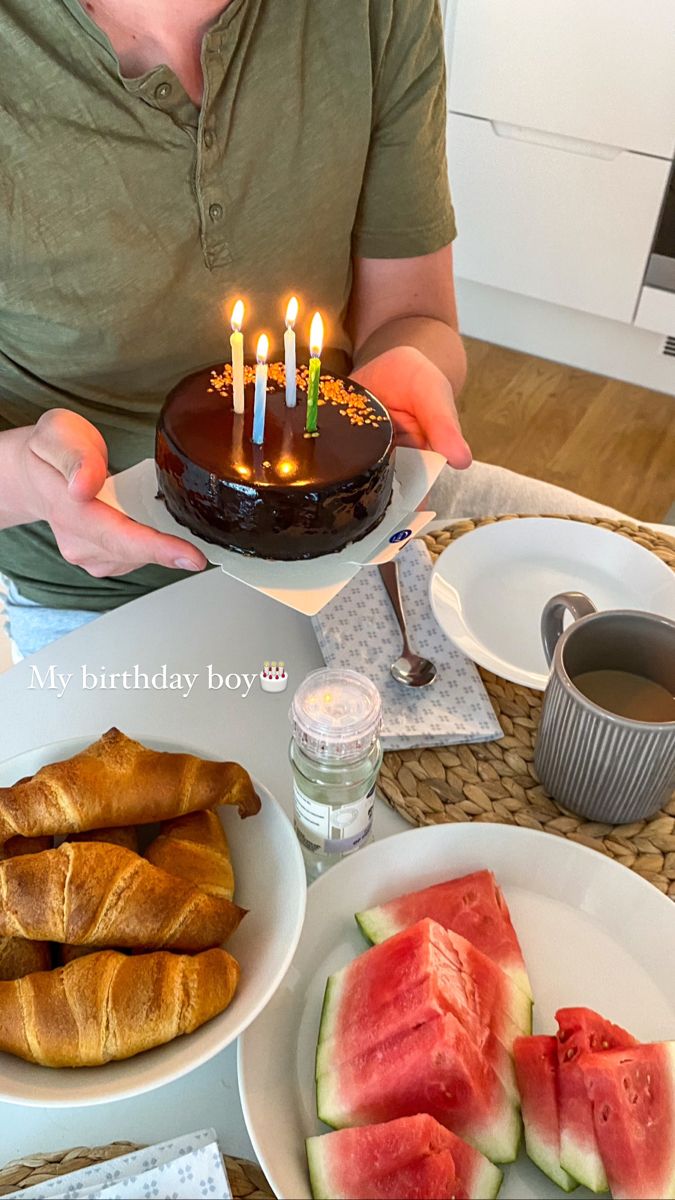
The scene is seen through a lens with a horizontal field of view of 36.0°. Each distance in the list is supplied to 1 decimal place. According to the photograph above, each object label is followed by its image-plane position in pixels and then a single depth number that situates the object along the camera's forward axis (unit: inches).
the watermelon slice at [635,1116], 23.7
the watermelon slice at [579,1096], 24.0
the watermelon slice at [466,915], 28.9
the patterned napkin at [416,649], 35.6
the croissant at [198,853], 27.6
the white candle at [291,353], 33.8
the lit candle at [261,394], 32.5
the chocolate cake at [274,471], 32.1
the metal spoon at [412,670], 37.1
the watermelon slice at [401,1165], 23.1
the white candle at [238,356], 32.4
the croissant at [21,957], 25.3
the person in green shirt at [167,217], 36.3
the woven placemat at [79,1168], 24.6
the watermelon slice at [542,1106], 24.3
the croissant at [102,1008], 24.0
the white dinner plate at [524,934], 26.6
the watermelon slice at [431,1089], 24.4
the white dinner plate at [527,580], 39.0
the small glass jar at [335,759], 28.7
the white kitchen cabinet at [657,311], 105.1
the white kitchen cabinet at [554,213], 101.9
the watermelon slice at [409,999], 25.9
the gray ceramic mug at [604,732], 30.6
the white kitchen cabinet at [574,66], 93.2
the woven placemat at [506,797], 32.8
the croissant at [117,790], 27.1
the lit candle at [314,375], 33.7
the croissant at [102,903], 25.1
